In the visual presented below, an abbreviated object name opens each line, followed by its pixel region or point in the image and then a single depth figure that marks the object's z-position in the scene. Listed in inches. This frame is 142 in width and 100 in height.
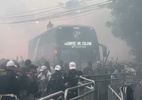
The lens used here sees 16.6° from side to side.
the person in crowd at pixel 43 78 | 499.2
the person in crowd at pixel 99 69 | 713.1
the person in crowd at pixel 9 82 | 342.1
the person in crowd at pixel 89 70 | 645.9
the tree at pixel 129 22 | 1168.3
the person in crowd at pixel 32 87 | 395.5
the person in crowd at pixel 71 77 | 412.5
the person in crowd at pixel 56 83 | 422.4
